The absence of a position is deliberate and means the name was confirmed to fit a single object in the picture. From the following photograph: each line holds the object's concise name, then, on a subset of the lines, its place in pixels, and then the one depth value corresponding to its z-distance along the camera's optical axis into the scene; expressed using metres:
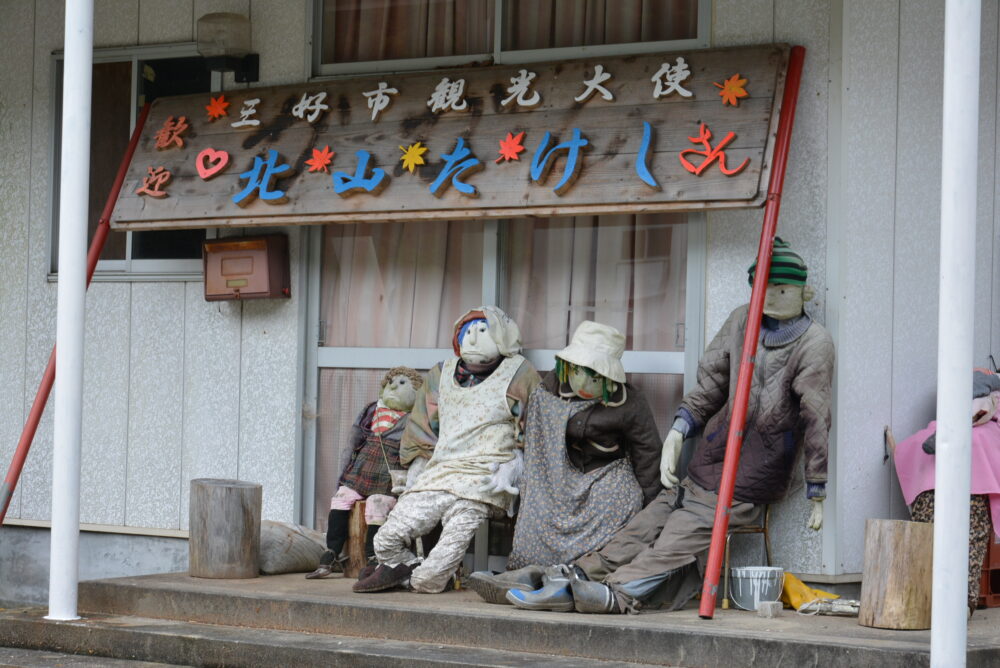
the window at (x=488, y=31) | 6.94
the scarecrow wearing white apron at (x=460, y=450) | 6.55
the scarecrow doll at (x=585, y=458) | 6.38
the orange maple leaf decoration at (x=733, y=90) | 6.36
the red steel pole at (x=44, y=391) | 7.11
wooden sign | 6.34
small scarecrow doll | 7.08
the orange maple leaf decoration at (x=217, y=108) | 7.62
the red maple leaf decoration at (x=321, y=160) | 7.18
